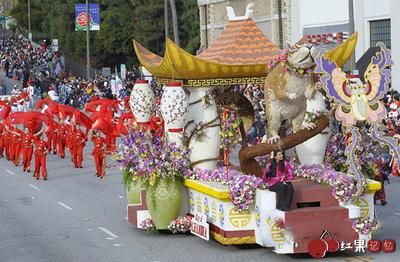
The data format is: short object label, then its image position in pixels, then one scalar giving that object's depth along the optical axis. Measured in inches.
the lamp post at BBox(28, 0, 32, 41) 3563.0
